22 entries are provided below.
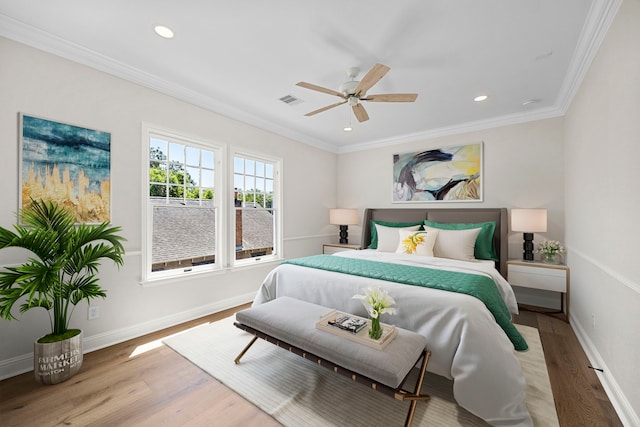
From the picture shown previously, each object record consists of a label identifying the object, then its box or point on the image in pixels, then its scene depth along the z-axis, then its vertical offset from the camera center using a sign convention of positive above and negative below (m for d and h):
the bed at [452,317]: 1.59 -0.78
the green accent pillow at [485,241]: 3.54 -0.37
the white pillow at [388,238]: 3.95 -0.37
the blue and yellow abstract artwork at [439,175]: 4.11 +0.63
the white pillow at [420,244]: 3.49 -0.41
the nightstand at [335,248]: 4.86 -0.64
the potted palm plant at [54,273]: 1.81 -0.43
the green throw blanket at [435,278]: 1.98 -0.55
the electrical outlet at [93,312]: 2.44 -0.90
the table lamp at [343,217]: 4.95 -0.07
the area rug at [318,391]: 1.67 -1.28
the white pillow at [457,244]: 3.43 -0.40
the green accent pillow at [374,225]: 4.30 -0.20
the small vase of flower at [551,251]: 3.32 -0.47
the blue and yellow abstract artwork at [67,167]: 2.15 +0.40
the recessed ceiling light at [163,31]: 2.07 +1.44
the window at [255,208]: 3.83 +0.08
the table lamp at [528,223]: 3.31 -0.12
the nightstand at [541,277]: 3.10 -0.77
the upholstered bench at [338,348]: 1.48 -0.85
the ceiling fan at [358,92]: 2.28 +1.11
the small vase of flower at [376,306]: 1.67 -0.58
